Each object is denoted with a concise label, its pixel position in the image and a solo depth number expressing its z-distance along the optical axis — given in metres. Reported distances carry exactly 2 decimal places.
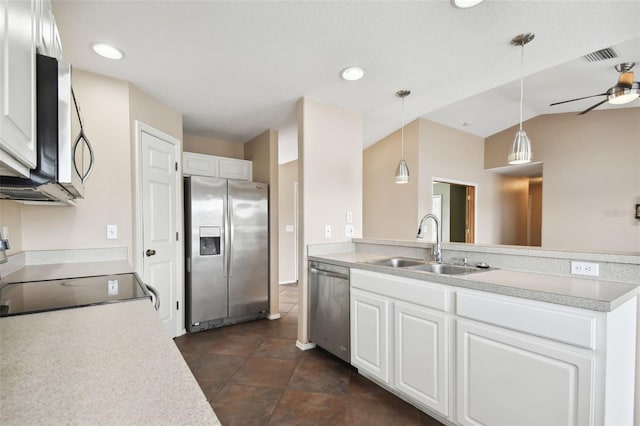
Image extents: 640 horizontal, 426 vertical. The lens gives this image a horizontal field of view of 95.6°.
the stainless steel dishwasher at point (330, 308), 2.42
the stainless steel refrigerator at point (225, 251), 3.21
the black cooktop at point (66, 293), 1.11
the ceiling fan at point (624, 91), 2.19
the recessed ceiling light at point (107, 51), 1.86
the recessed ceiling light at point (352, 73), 2.24
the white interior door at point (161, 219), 2.64
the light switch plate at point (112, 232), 2.30
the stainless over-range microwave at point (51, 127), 0.78
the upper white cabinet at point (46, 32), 0.85
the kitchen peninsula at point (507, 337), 1.22
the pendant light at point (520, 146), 1.92
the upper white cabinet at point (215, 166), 3.55
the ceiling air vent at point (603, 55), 2.85
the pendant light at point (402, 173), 2.92
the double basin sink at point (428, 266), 2.12
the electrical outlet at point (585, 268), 1.62
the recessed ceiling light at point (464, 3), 1.53
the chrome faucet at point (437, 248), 2.33
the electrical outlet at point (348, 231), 3.12
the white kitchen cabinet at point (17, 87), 0.56
